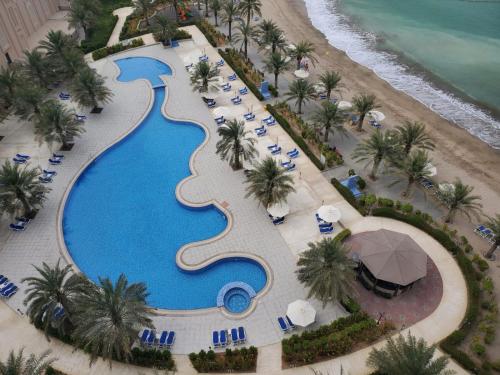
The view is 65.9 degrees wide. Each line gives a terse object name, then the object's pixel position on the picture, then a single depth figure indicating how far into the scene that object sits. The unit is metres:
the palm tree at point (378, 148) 33.97
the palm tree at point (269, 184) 31.25
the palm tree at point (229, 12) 56.53
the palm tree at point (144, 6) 61.62
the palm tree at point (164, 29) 57.09
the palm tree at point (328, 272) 24.45
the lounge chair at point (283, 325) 25.19
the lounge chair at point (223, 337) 24.55
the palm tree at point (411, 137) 34.94
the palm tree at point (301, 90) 42.28
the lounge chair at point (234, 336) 24.67
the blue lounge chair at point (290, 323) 25.31
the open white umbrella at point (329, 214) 30.92
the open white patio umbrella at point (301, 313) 24.73
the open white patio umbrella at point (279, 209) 31.66
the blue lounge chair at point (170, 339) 24.55
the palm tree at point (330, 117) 38.19
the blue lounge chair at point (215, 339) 24.52
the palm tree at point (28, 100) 40.16
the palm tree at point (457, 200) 29.94
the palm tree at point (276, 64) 45.91
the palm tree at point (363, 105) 39.66
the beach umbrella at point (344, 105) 42.69
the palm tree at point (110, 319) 21.70
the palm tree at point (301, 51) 48.53
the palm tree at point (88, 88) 43.12
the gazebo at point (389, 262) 26.33
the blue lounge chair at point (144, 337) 24.50
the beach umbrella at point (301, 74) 49.97
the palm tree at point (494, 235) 27.38
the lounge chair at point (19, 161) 38.94
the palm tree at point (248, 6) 57.00
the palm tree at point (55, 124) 37.62
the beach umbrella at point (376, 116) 42.00
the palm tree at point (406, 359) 19.92
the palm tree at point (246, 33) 51.75
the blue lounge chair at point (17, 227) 32.56
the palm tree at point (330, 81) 43.06
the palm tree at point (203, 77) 44.81
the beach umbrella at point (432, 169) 34.25
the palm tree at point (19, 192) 31.19
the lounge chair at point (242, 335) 24.69
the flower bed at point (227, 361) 23.31
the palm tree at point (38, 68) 45.12
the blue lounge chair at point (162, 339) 24.52
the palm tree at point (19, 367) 19.92
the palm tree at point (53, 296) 23.59
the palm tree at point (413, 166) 31.98
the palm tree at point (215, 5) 62.06
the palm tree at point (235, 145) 35.31
